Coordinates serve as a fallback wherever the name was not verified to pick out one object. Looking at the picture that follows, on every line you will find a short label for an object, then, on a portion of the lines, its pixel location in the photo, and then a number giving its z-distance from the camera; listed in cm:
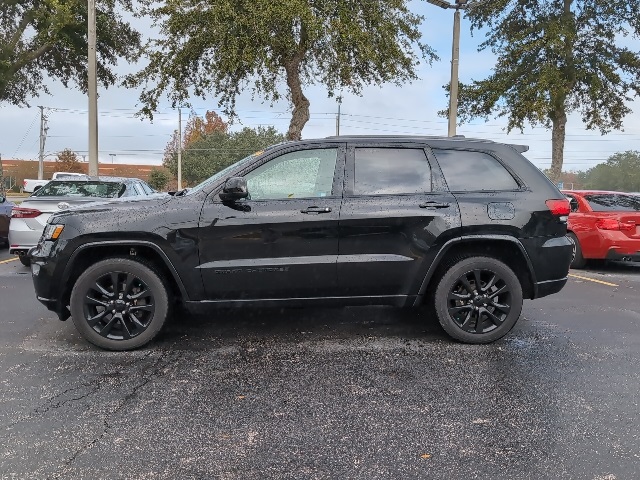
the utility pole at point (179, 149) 5044
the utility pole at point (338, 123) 5079
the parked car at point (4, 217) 1196
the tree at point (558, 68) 2053
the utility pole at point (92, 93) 1512
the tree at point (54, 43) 1786
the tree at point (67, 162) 7551
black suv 453
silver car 853
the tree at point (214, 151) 6012
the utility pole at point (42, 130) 6081
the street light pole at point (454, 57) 1330
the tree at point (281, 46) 1527
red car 929
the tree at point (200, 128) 6825
